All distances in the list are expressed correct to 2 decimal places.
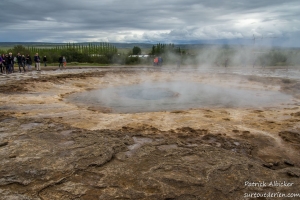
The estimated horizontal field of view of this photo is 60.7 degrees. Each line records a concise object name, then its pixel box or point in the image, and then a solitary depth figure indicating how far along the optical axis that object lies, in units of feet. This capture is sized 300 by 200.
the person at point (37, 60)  54.87
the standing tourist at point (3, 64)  47.54
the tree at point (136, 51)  123.19
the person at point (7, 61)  47.22
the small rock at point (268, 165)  12.71
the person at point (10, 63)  46.99
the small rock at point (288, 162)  12.95
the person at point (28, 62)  56.70
